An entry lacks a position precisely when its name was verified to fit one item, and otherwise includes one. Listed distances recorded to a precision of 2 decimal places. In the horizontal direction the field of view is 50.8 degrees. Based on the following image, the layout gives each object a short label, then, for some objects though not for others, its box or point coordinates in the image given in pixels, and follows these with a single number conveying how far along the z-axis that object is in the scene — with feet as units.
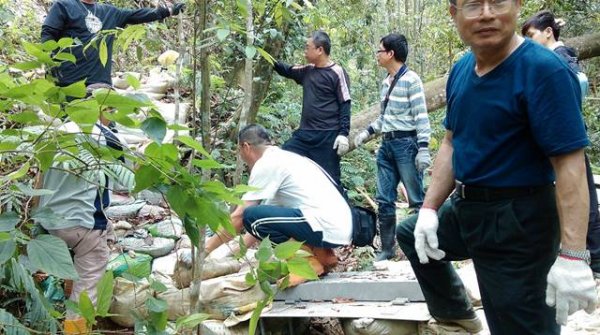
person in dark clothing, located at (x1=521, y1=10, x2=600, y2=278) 12.01
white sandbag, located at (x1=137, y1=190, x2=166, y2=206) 19.58
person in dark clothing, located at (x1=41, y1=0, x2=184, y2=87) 15.17
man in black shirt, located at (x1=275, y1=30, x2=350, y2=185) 17.70
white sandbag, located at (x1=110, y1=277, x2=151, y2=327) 13.00
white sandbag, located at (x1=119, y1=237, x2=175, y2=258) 15.53
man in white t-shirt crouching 13.93
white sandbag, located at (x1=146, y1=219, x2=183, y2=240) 16.85
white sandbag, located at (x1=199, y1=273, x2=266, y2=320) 13.07
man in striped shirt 16.14
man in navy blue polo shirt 6.61
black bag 14.82
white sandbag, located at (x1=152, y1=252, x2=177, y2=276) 14.51
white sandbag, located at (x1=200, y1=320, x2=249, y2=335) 12.44
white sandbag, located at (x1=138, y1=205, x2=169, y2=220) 18.74
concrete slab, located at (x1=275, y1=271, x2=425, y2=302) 12.84
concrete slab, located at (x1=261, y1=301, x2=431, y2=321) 11.90
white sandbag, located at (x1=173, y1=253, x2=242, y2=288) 13.60
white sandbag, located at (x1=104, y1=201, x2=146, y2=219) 18.31
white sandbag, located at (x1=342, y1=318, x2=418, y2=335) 11.93
